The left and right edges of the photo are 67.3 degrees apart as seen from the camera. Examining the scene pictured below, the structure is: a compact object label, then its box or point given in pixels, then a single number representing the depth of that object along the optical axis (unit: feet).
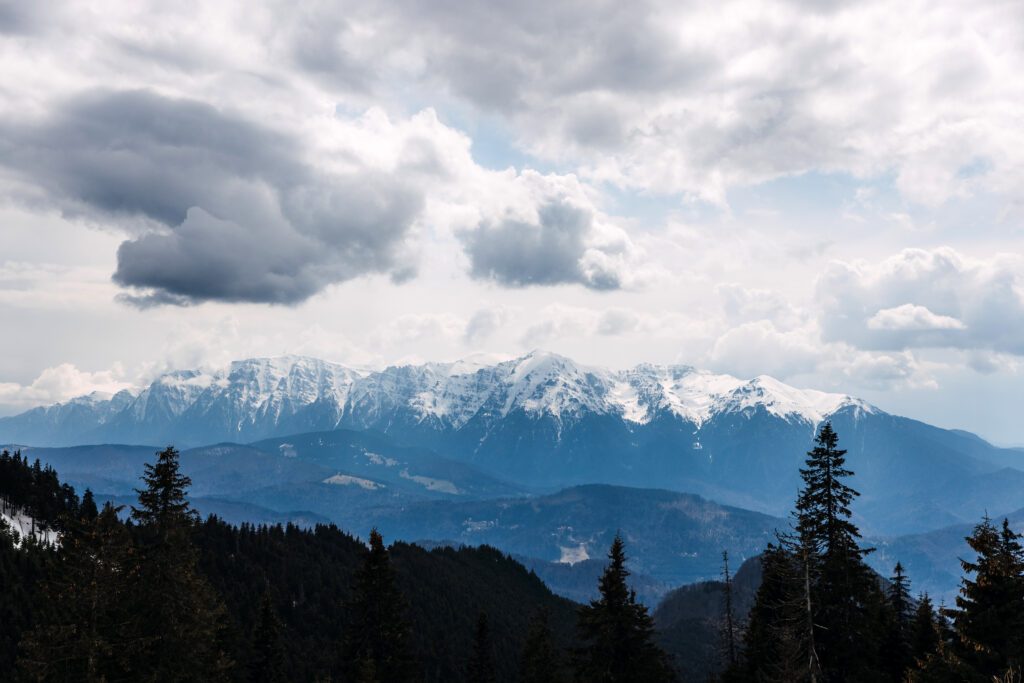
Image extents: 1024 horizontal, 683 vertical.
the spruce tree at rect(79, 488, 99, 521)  534.28
